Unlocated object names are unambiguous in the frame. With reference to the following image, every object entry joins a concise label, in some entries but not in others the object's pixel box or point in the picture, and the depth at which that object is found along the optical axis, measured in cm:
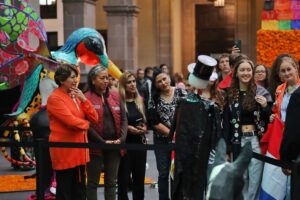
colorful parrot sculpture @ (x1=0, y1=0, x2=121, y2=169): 976
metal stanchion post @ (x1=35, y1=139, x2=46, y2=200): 745
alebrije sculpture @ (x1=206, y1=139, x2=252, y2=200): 412
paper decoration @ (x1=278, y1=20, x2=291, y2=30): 1489
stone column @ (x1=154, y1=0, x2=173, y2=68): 2830
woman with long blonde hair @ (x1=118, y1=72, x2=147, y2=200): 880
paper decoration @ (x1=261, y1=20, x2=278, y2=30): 1499
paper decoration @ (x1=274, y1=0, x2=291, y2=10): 1500
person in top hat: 691
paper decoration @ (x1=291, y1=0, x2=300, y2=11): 1494
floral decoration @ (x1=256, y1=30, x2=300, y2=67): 1464
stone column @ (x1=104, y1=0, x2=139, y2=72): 2148
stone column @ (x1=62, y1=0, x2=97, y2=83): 1656
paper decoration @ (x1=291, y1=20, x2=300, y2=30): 1485
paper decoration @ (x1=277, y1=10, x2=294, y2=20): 1494
